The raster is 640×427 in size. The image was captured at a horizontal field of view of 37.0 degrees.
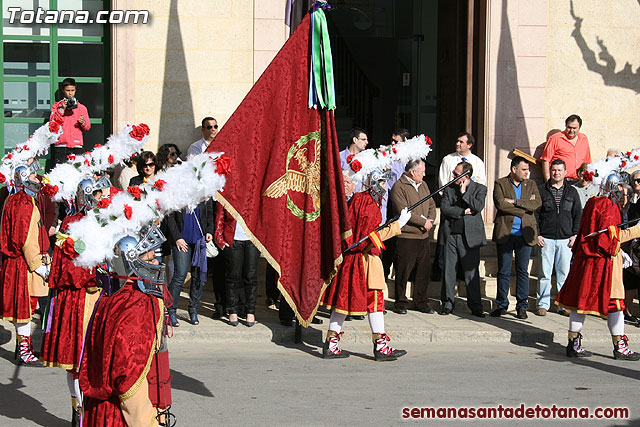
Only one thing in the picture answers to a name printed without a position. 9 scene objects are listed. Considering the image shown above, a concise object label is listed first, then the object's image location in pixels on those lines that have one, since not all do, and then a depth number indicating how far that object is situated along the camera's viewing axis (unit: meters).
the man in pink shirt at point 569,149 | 13.68
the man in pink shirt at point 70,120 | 12.62
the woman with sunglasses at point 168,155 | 10.98
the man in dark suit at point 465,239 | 11.77
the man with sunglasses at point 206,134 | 12.70
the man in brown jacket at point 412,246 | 11.77
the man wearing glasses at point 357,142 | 11.85
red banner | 7.21
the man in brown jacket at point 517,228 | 11.89
